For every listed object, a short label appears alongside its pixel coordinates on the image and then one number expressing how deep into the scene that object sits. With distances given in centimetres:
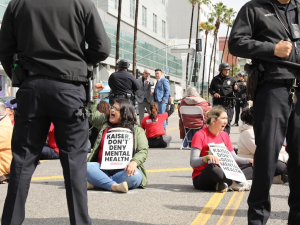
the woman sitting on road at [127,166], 726
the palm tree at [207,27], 8276
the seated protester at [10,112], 1093
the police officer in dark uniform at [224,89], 1480
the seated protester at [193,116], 1353
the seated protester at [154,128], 1370
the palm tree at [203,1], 7169
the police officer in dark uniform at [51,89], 431
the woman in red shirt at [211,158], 722
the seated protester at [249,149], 793
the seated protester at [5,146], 835
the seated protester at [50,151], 1147
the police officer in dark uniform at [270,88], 444
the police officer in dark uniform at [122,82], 1373
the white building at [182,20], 11869
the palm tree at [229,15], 8319
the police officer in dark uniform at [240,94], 1844
